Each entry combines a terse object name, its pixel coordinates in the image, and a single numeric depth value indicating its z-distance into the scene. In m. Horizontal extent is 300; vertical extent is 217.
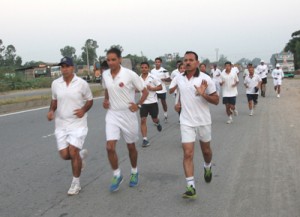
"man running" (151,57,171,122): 11.07
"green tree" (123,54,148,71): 93.68
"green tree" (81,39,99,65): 115.91
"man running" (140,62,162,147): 8.68
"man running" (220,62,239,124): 12.42
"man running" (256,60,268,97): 21.77
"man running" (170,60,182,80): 11.50
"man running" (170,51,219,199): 5.29
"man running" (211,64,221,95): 16.20
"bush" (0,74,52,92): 39.58
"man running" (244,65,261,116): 13.64
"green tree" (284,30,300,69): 98.70
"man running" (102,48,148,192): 5.52
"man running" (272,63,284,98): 21.49
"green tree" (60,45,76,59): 141.60
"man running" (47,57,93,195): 5.48
